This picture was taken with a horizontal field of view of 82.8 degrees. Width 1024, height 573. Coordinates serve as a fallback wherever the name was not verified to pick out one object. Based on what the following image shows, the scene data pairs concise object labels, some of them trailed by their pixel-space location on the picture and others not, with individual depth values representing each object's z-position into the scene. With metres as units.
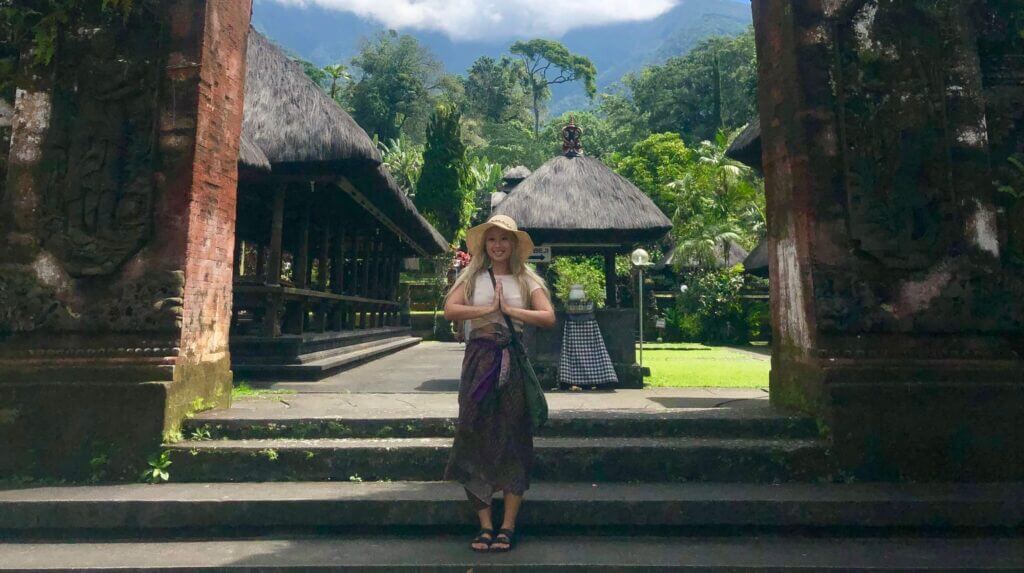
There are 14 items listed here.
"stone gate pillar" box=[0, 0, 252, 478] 3.66
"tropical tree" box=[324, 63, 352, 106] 39.72
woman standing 2.87
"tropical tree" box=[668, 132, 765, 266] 24.30
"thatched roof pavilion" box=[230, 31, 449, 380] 7.55
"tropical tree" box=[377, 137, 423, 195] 33.78
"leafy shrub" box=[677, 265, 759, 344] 18.11
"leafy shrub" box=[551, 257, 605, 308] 15.45
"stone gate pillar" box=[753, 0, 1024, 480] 3.65
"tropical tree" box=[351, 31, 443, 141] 46.72
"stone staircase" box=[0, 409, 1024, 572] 2.88
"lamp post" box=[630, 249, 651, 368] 12.42
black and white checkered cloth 6.64
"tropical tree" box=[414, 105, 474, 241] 28.83
